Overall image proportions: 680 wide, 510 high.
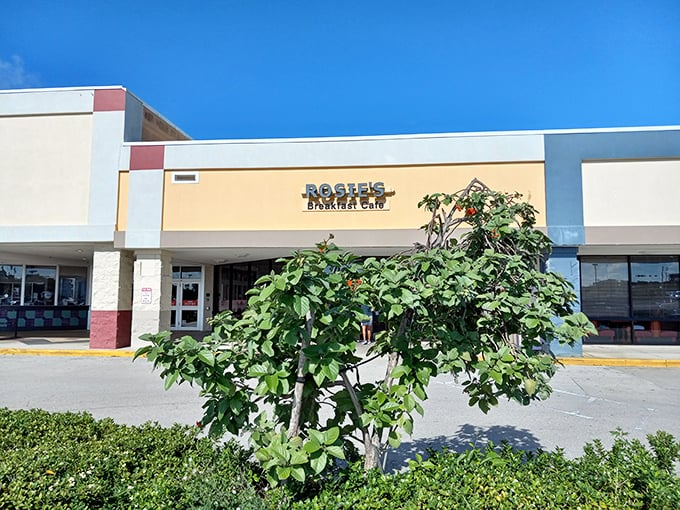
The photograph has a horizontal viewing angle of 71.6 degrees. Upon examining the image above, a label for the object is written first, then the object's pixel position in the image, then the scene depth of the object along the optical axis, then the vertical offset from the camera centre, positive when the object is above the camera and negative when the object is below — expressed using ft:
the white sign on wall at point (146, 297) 48.26 -0.18
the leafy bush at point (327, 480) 9.25 -3.94
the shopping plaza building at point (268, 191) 44.11 +10.56
